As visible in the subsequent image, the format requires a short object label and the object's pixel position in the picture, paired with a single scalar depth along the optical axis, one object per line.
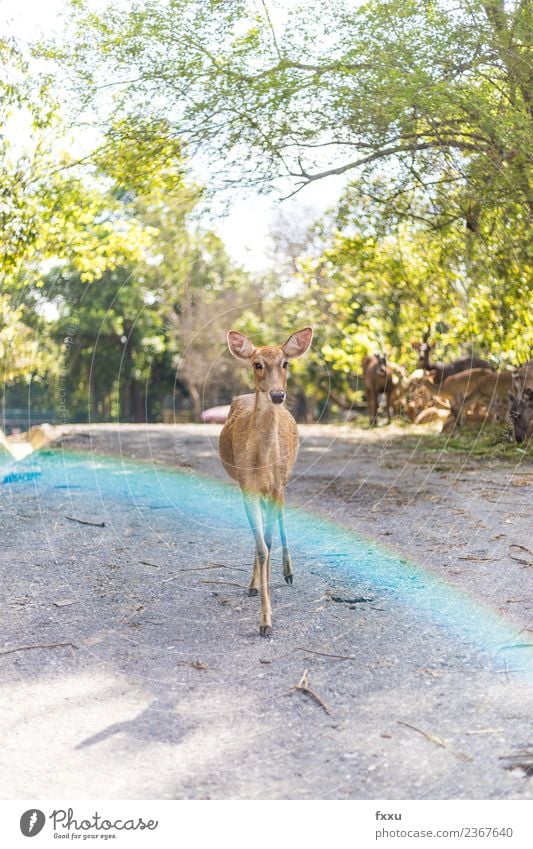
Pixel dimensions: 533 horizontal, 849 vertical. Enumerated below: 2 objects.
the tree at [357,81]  10.85
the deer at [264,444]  6.13
